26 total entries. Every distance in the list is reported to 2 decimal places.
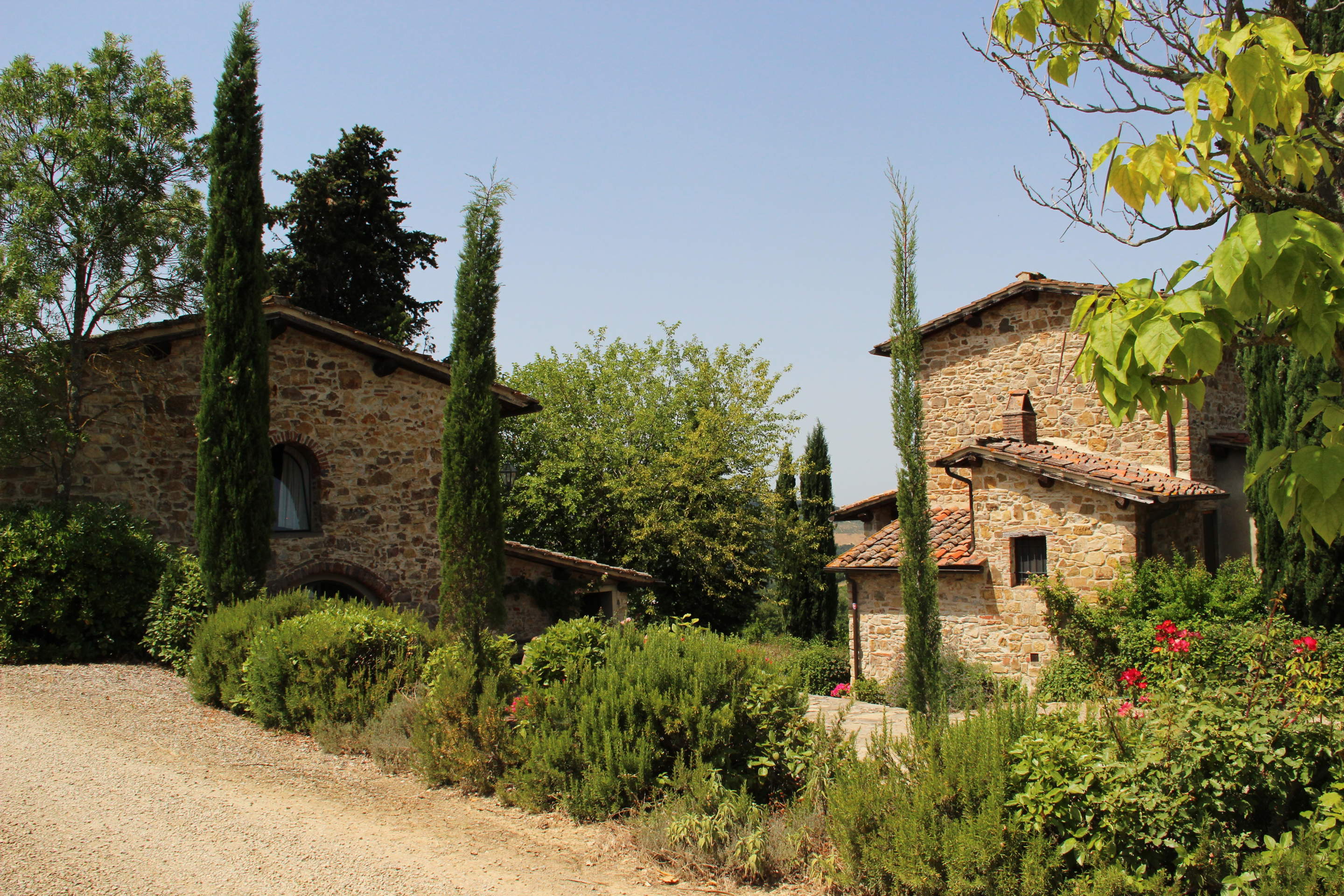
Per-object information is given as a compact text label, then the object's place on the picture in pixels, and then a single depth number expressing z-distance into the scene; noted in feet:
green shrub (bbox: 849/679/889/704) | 54.65
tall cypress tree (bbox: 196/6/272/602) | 39.75
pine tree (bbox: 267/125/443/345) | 87.35
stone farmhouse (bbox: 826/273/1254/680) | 50.72
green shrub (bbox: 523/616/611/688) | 25.27
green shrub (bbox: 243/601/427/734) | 28.81
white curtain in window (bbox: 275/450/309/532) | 48.26
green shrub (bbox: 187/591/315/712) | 31.94
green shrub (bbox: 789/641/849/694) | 63.21
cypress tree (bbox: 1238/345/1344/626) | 39.81
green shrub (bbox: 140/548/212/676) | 38.29
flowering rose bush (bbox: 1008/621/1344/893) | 15.06
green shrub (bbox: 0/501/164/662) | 36.81
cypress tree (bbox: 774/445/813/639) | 84.58
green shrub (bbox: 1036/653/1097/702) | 46.83
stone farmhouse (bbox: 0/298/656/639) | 43.32
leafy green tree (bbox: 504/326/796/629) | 81.87
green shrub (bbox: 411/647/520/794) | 23.94
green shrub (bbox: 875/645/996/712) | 47.26
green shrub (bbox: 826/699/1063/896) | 15.81
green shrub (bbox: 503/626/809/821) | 21.59
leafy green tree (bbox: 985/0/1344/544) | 8.26
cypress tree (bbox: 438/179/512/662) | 34.55
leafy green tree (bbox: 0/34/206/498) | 40.16
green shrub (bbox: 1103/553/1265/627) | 42.50
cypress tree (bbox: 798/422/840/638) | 84.53
